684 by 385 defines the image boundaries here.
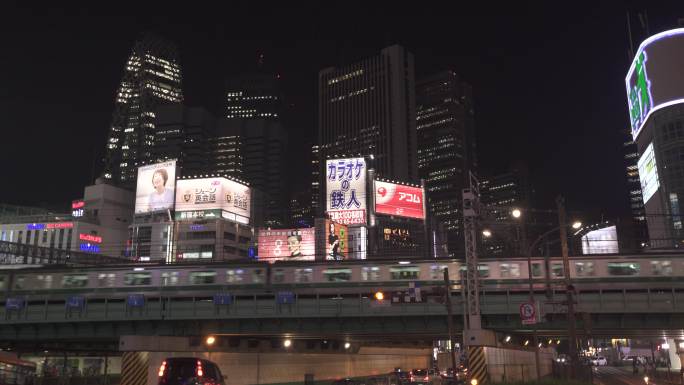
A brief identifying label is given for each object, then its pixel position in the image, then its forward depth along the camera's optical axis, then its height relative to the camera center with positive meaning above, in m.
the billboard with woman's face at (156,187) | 114.88 +23.52
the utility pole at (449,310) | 36.83 +0.05
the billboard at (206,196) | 113.69 +21.49
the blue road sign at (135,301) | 41.59 +0.92
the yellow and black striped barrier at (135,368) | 38.56 -3.27
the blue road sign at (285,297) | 41.78 +1.06
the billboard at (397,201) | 103.38 +18.33
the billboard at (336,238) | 100.62 +12.08
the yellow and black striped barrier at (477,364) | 33.69 -2.87
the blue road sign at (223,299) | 41.70 +0.99
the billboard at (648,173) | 100.25 +22.34
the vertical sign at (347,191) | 103.25 +19.95
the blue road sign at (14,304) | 42.69 +0.84
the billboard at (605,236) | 116.04 +13.76
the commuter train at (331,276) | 43.47 +2.65
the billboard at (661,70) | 94.38 +36.36
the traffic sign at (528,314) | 28.47 -0.18
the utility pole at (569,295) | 28.50 +0.66
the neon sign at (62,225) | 146.38 +20.96
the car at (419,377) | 44.66 -4.71
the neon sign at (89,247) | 145.18 +15.90
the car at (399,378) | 45.67 -5.03
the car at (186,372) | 19.33 -1.82
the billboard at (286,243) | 109.38 +12.31
